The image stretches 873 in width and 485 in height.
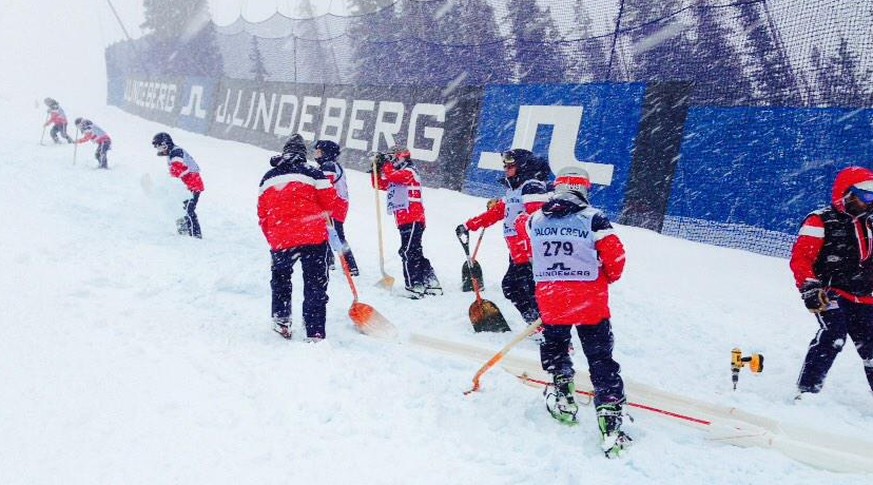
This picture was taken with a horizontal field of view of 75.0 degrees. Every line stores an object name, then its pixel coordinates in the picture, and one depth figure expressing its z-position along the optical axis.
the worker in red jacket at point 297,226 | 4.88
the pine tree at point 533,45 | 10.92
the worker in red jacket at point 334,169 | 6.94
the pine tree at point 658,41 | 9.16
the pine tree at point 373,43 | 14.42
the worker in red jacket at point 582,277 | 3.47
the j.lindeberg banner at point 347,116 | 12.27
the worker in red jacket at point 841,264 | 4.02
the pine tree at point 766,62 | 8.21
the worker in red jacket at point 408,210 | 6.78
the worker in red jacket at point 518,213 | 5.28
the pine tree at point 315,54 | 16.33
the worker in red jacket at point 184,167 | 8.45
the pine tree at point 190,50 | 22.09
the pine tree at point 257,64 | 19.22
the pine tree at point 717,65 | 8.53
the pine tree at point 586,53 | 10.23
